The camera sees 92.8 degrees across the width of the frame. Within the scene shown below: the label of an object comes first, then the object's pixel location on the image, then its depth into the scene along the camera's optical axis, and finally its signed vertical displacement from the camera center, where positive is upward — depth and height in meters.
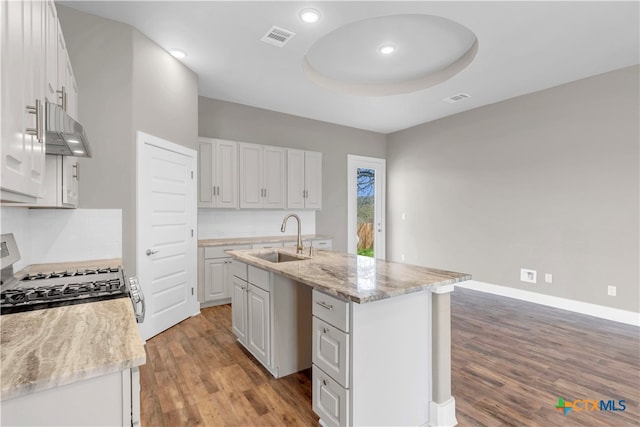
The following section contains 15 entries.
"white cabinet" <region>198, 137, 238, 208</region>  4.20 +0.58
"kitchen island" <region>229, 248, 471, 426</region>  1.58 -0.71
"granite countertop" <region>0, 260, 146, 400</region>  0.81 -0.43
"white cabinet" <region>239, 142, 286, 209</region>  4.57 +0.59
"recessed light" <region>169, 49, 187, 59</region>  3.22 +1.73
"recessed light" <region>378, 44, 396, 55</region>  3.34 +1.85
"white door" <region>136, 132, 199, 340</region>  2.95 -0.19
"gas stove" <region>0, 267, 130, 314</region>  1.39 -0.40
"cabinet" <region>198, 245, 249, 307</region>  3.97 -0.81
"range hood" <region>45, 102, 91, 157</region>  1.24 +0.38
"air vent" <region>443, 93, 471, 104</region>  4.39 +1.71
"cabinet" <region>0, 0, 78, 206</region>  0.85 +0.41
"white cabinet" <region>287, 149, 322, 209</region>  5.05 +0.59
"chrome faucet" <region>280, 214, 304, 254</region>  2.86 -0.31
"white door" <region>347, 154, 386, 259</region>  6.25 +0.17
